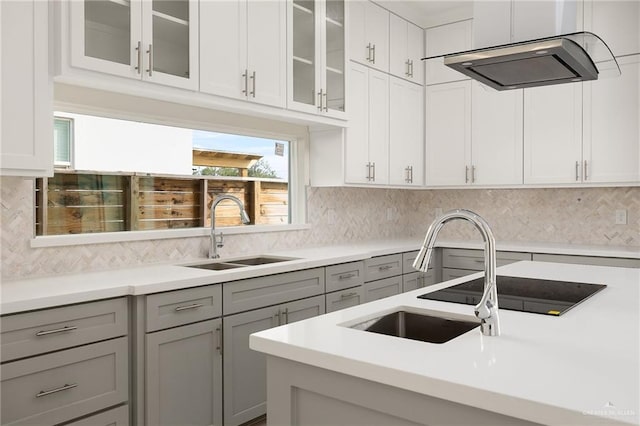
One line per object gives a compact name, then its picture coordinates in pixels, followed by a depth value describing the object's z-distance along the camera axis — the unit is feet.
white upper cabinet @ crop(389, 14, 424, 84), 14.55
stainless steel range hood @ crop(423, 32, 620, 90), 6.52
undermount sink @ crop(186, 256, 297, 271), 10.26
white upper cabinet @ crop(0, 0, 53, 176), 6.75
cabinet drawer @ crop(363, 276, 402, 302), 12.03
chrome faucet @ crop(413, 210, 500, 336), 4.25
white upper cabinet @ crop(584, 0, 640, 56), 12.47
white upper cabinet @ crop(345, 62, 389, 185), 13.08
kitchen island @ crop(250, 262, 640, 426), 3.26
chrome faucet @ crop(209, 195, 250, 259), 10.32
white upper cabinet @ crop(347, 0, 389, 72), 13.11
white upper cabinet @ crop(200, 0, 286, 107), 9.30
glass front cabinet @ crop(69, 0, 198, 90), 7.54
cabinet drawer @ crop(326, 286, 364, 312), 10.78
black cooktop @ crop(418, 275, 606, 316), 5.80
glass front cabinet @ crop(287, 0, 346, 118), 11.20
